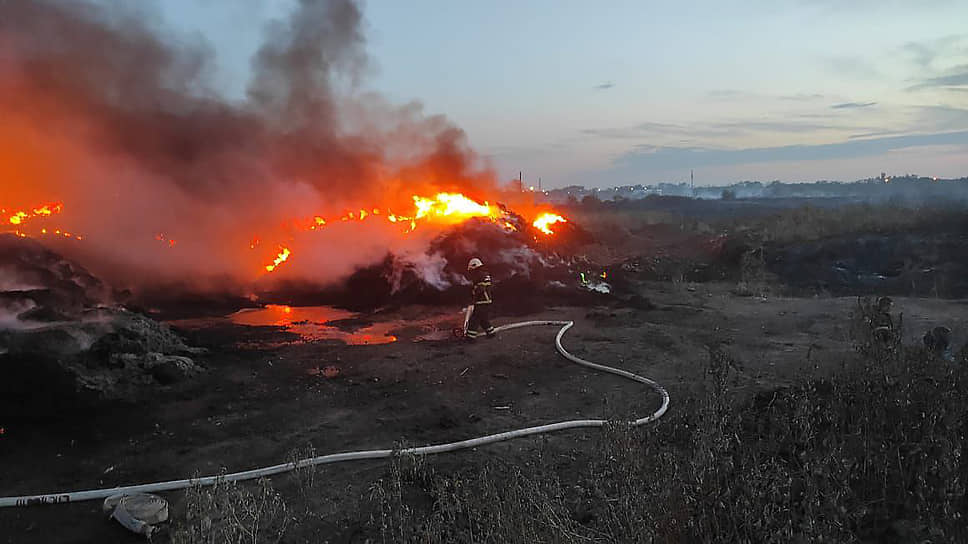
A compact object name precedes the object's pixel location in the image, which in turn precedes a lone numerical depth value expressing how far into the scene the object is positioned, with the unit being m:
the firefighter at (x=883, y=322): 8.97
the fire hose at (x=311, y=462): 6.12
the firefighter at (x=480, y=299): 14.35
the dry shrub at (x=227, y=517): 4.32
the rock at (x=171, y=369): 10.57
